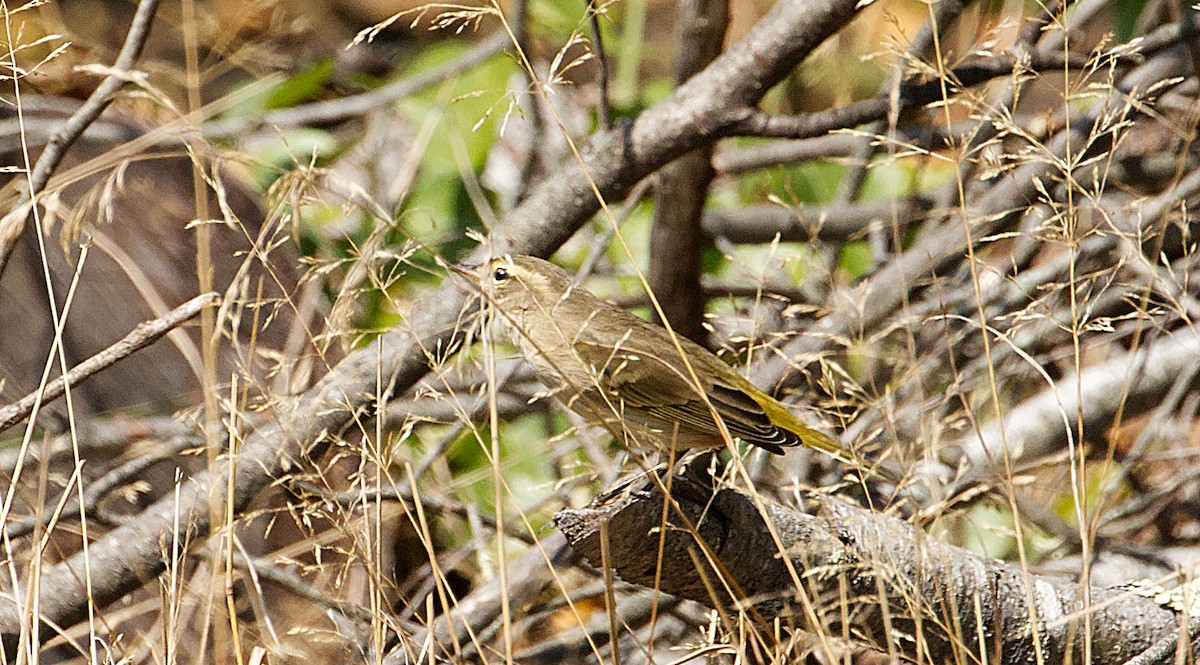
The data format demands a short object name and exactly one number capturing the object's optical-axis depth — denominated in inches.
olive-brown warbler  183.5
